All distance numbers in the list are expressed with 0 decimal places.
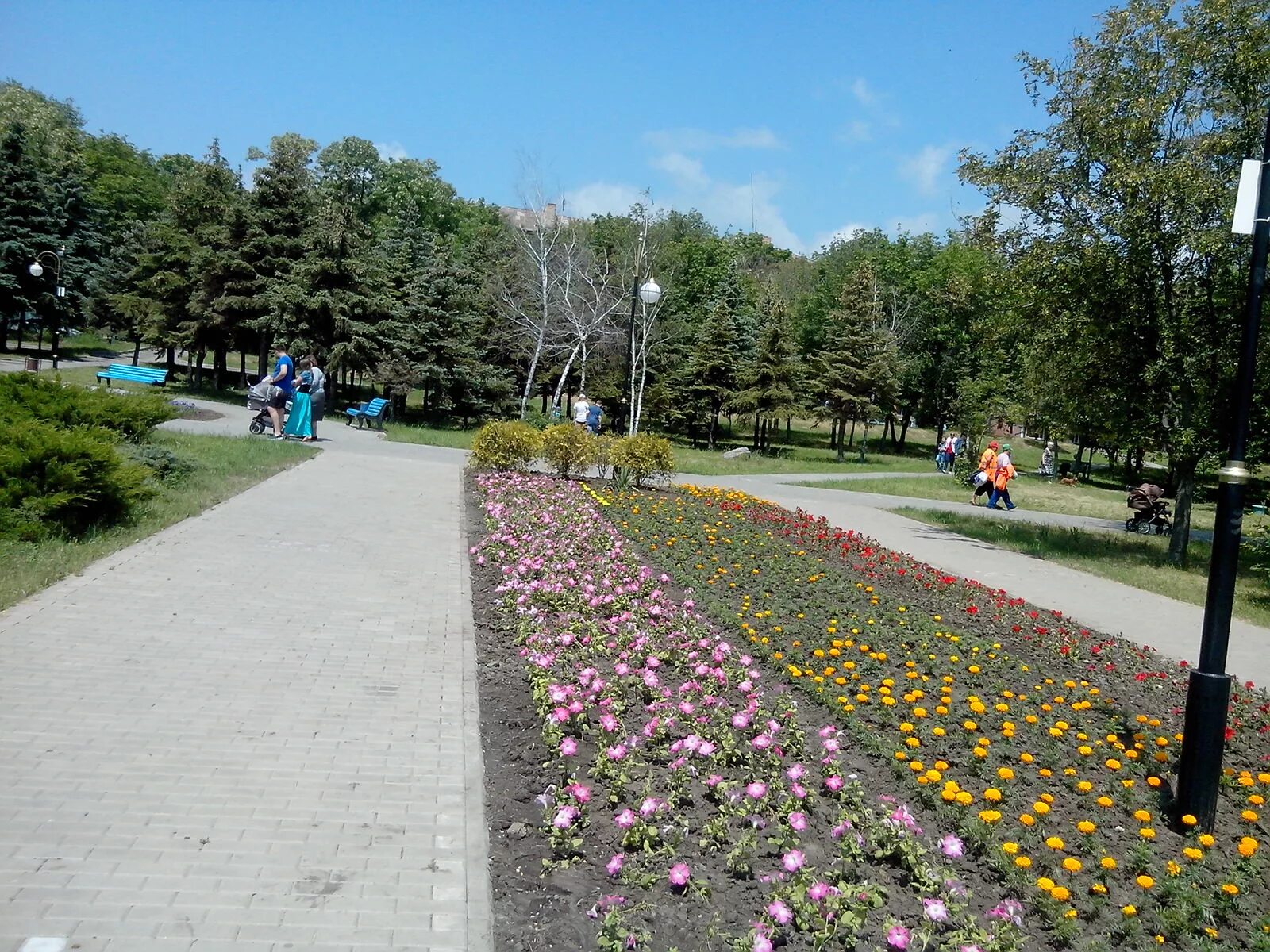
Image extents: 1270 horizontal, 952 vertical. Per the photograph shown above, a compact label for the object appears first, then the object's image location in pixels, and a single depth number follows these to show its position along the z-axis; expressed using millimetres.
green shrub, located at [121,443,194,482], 11938
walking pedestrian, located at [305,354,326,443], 20797
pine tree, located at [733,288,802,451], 41156
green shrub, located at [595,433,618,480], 16422
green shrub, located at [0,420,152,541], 8234
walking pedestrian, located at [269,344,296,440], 20156
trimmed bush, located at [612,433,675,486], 15914
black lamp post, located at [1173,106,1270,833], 4277
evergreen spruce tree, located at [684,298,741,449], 42344
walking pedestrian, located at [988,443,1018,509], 20859
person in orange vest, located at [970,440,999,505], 21094
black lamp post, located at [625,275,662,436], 19922
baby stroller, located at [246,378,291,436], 20438
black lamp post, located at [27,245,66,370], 36688
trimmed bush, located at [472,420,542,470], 16141
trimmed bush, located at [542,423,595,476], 16203
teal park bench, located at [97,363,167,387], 28469
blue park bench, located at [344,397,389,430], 27172
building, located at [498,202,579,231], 36719
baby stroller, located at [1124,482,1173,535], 19359
